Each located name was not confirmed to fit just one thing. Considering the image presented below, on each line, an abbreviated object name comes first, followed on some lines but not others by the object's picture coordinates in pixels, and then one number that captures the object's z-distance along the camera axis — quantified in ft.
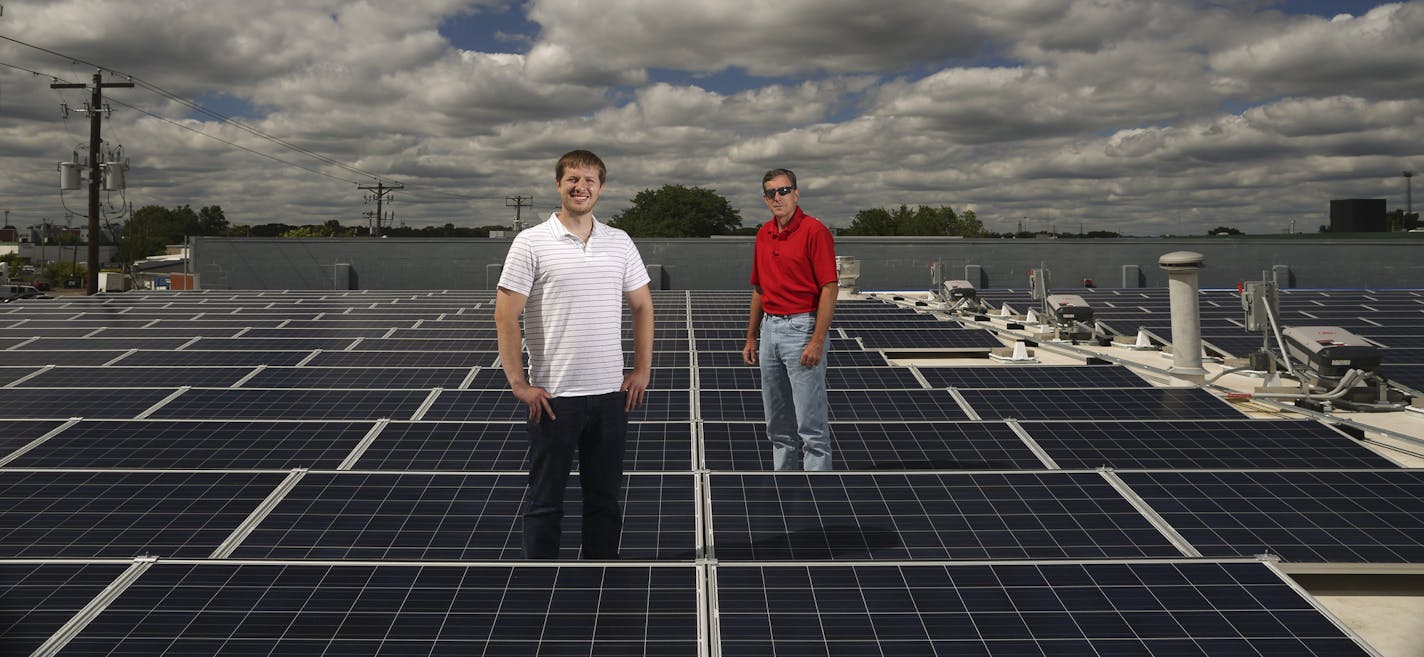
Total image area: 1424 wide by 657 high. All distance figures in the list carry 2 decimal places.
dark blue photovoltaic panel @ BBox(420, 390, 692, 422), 28.71
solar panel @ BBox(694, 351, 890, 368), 40.56
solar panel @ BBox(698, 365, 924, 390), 35.63
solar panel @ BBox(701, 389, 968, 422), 29.37
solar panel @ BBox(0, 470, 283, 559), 15.81
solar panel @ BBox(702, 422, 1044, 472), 22.89
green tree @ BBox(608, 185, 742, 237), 430.61
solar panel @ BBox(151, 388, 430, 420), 29.32
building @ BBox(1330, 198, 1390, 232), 291.38
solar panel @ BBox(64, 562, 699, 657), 10.85
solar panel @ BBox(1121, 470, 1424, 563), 15.79
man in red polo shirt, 22.30
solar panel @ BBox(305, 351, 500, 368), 41.78
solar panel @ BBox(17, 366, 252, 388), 35.73
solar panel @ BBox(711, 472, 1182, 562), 15.19
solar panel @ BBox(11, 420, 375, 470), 21.77
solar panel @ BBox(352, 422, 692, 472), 21.93
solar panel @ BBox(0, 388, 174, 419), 29.42
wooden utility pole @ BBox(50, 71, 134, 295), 138.21
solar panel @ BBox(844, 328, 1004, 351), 53.57
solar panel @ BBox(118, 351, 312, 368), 41.96
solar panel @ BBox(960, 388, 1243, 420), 28.50
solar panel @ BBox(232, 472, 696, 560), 15.57
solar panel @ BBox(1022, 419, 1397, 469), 21.89
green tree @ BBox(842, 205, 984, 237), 488.44
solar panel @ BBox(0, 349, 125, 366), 44.19
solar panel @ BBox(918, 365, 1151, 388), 35.14
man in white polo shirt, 14.78
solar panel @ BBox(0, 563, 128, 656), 10.93
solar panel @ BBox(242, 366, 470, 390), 36.40
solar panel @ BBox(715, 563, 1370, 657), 10.97
